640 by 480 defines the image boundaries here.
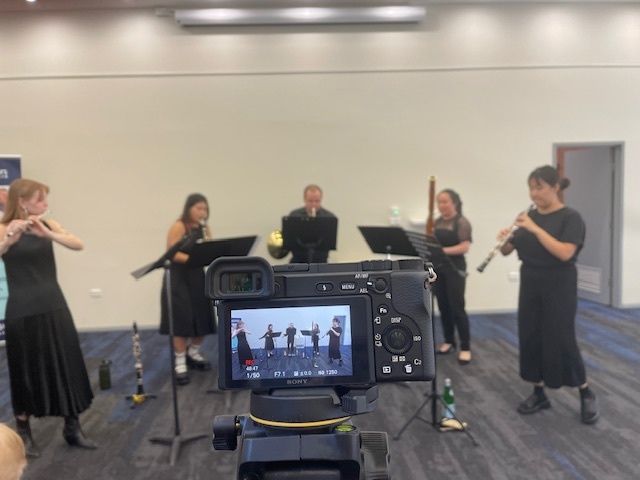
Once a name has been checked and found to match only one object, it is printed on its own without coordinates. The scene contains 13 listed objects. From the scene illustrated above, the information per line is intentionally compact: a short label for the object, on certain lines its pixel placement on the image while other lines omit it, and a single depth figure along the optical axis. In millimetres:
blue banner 4968
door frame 5958
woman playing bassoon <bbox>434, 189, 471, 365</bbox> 4332
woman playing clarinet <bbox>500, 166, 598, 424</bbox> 2930
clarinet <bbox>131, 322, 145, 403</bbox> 3621
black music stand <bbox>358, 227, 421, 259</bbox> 3271
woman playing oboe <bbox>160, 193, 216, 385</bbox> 3965
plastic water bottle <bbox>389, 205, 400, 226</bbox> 5828
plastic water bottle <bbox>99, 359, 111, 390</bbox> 3920
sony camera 1006
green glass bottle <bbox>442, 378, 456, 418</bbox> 3076
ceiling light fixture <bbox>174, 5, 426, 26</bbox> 5477
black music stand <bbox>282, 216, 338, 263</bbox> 3869
